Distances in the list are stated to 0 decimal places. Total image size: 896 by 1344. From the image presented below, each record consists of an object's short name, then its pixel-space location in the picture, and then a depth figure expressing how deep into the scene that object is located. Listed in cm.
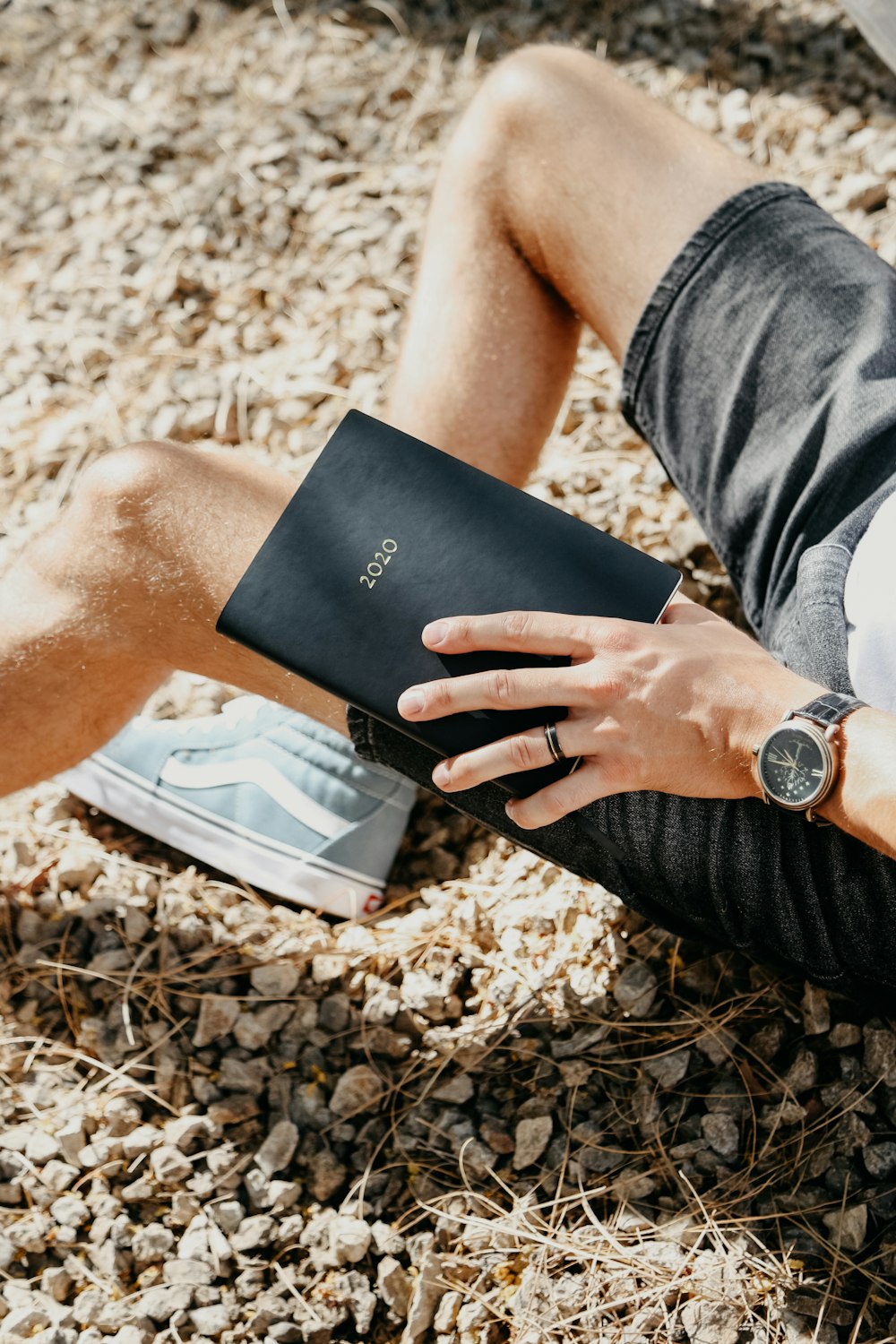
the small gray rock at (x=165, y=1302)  124
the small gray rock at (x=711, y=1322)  110
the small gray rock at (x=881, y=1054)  124
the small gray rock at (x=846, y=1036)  128
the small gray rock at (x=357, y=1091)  137
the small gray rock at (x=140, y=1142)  135
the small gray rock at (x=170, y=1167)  133
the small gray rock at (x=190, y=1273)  126
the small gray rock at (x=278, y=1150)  133
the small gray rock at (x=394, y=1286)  122
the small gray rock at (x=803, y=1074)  126
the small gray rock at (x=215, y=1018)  145
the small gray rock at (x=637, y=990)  136
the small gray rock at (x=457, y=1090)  135
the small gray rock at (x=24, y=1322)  123
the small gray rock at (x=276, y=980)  148
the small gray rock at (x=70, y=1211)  132
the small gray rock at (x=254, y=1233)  128
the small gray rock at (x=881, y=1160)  119
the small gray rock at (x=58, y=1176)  134
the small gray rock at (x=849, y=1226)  114
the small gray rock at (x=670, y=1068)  129
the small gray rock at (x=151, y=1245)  129
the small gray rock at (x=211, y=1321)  122
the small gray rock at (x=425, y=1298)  119
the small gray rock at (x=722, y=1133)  123
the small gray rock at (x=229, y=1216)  130
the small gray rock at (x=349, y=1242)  124
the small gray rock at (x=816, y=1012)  129
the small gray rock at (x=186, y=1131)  135
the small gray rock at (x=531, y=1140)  128
